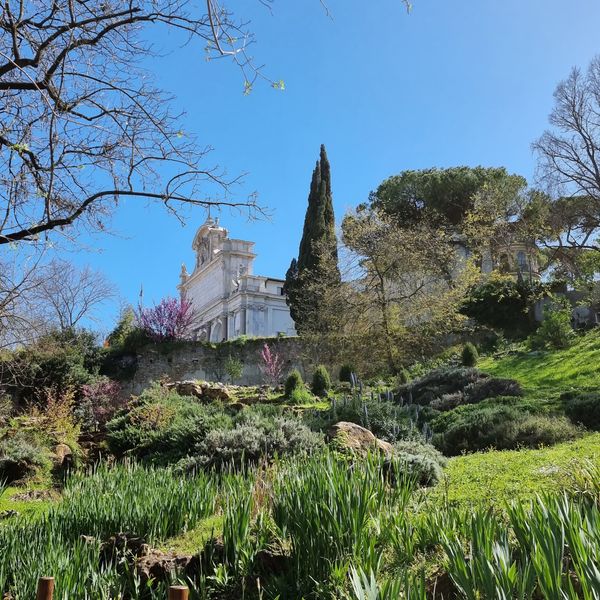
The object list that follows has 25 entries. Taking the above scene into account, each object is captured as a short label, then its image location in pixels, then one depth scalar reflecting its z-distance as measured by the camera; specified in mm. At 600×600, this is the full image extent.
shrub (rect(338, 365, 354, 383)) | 19694
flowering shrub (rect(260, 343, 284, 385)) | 22302
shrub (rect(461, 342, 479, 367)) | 19156
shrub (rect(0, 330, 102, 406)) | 19516
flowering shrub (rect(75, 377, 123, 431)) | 16672
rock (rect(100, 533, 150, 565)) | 4547
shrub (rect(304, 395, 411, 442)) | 9828
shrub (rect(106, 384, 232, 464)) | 10391
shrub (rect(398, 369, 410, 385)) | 17984
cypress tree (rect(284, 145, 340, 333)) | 23359
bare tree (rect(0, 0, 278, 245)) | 4824
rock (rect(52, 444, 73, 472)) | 11180
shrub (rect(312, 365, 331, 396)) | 18719
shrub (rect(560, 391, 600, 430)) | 10148
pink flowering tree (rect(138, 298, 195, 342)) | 25472
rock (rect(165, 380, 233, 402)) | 16359
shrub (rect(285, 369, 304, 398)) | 18016
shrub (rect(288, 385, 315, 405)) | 17188
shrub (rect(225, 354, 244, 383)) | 23703
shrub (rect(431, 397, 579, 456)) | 9281
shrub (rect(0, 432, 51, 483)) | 10258
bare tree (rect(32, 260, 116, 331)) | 25906
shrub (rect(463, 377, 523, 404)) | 13367
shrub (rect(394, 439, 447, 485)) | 6441
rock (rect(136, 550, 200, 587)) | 4195
